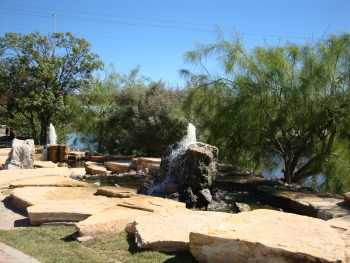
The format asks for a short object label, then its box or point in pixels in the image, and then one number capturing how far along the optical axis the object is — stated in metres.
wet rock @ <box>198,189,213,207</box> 7.35
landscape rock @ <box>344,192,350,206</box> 6.28
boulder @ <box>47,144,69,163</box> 15.09
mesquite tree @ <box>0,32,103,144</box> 19.03
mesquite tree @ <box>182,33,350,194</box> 9.44
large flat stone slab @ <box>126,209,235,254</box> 3.87
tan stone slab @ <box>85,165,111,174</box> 12.23
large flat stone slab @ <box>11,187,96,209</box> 5.96
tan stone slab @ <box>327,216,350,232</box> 4.52
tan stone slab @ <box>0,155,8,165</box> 12.33
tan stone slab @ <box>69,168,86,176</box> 11.24
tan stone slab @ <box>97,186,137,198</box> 6.48
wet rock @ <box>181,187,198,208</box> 7.32
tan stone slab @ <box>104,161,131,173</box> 12.65
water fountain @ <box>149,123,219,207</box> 7.50
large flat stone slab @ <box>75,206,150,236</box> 4.35
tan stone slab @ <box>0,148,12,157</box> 15.39
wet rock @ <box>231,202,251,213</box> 6.64
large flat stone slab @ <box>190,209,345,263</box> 2.89
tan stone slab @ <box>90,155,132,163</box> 15.26
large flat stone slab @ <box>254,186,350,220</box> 5.99
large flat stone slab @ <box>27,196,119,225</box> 5.11
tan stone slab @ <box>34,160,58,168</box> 11.64
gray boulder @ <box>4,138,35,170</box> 11.06
